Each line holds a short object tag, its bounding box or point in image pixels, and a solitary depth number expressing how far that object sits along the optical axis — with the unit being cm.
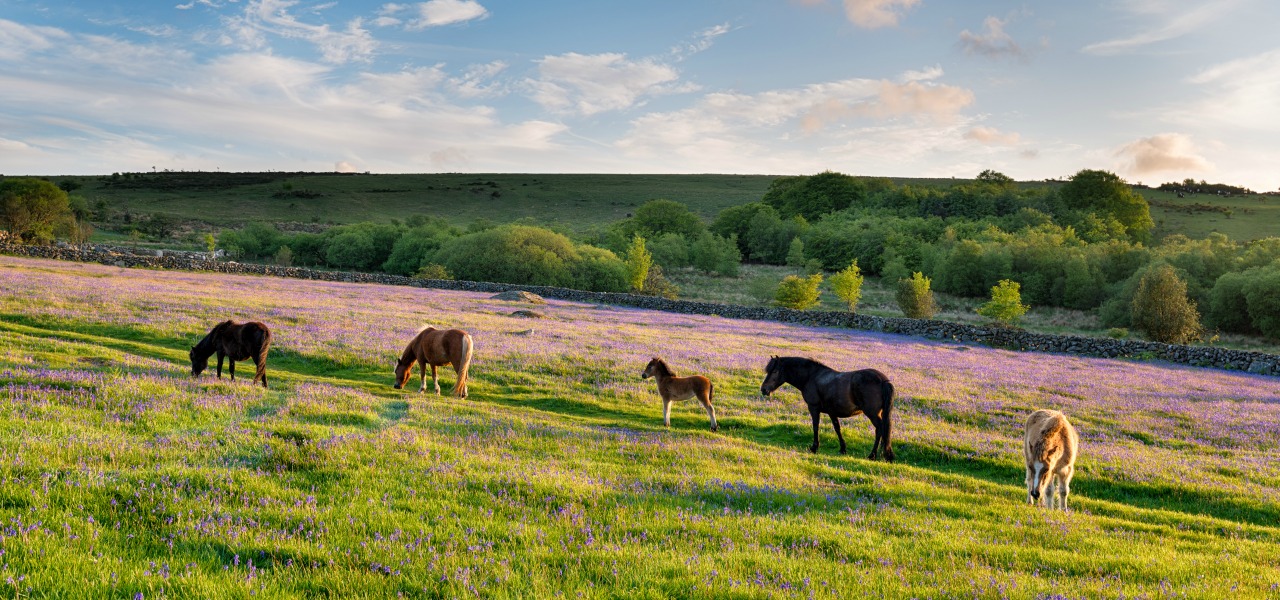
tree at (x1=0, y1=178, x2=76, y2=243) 7831
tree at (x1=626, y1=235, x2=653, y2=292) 7106
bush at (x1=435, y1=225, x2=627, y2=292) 7406
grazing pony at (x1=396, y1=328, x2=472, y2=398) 1599
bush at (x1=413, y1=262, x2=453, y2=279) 7019
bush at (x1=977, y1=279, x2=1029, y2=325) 5153
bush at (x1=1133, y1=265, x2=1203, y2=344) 4931
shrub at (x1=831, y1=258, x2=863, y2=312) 6284
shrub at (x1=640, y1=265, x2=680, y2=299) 7300
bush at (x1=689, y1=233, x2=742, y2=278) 10250
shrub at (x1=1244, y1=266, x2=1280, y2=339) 5634
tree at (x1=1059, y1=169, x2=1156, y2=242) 11494
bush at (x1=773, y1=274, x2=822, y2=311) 6088
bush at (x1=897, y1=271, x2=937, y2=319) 5803
